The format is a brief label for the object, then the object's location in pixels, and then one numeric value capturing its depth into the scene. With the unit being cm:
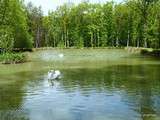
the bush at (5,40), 5781
